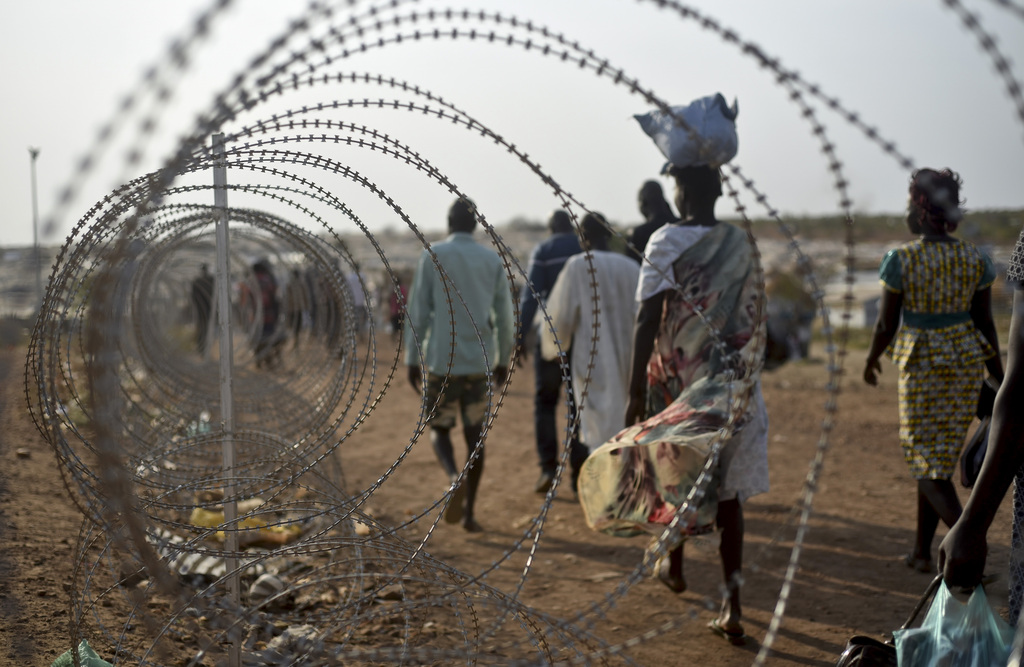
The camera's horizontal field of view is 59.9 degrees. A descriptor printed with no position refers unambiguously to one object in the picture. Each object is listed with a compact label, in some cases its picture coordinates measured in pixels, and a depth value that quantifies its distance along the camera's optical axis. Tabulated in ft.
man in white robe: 20.70
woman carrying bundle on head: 11.94
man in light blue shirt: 20.27
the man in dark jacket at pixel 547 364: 22.95
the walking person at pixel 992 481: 8.22
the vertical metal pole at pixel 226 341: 12.04
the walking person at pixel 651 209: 20.48
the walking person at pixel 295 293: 27.80
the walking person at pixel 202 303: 45.96
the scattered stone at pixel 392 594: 16.28
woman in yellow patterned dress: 15.06
